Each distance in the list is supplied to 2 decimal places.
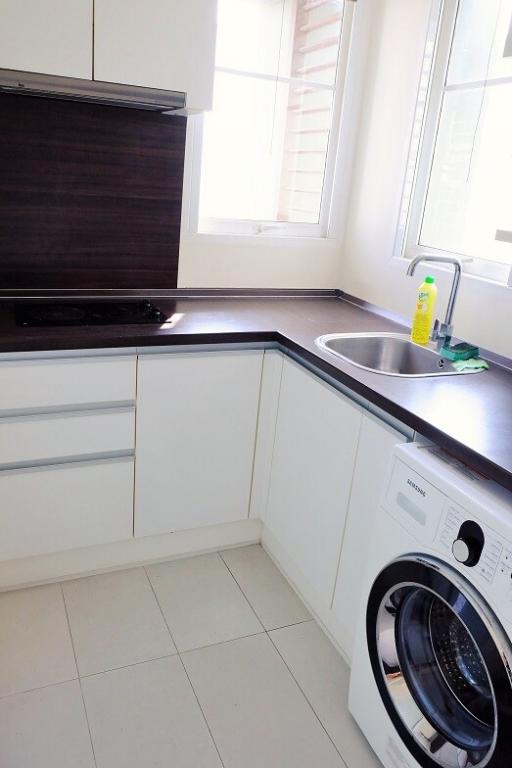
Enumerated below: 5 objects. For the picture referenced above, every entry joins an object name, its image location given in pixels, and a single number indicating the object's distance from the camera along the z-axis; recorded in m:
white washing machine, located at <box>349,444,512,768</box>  1.13
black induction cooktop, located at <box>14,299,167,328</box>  1.94
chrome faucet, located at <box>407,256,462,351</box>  1.92
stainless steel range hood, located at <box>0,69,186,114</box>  1.74
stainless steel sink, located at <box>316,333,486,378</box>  2.10
